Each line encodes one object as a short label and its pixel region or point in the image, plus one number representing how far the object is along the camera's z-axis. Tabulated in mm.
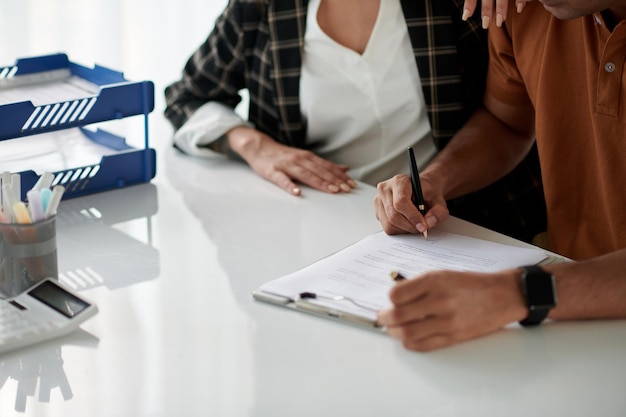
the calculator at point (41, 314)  1685
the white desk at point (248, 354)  1569
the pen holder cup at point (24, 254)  1757
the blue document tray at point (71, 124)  2144
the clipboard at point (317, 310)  1705
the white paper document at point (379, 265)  1749
